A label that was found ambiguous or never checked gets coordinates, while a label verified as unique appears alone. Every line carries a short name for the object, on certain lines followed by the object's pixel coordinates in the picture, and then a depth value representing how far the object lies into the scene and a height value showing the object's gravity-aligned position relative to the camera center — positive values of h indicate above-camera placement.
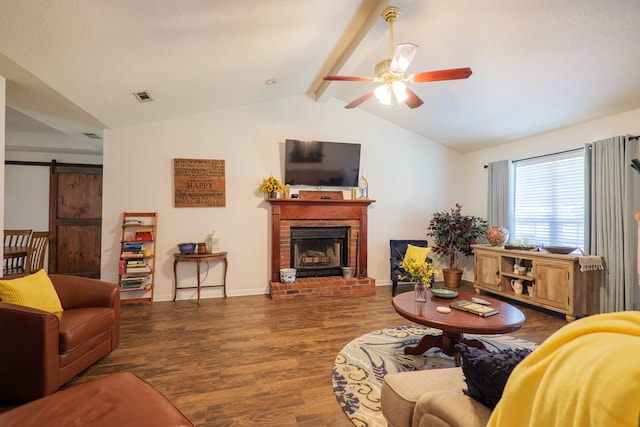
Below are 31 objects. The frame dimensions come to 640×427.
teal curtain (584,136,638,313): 3.14 +0.01
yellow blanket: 0.53 -0.33
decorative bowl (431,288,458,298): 2.76 -0.73
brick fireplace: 4.39 -0.47
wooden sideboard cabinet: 3.37 -0.80
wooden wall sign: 4.28 +0.48
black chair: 4.48 -0.61
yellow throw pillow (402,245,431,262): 4.45 -0.56
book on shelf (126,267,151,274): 3.92 -0.74
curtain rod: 3.81 +0.89
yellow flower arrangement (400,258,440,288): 2.56 -0.49
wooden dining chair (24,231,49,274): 3.92 -0.47
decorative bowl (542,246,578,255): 3.60 -0.40
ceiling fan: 2.22 +1.17
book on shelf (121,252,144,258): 3.89 -0.54
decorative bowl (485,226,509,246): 4.38 -0.29
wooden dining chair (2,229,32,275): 3.66 -0.48
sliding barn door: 5.41 -0.09
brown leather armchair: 1.85 -0.90
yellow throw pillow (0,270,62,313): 2.07 -0.58
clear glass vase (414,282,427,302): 2.62 -0.68
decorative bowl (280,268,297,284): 4.38 -0.90
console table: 3.96 -0.63
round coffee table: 2.08 -0.77
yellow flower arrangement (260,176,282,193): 4.45 +0.45
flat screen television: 4.64 +0.86
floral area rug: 1.86 -1.20
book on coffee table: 2.30 -0.75
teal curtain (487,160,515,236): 4.65 +0.35
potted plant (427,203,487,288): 4.84 -0.31
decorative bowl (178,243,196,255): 4.04 -0.46
